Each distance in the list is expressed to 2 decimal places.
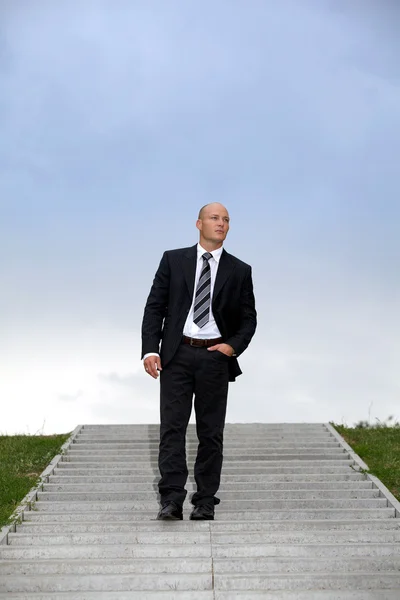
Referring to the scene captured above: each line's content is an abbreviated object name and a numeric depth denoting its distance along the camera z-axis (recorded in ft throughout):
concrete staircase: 17.35
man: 19.79
